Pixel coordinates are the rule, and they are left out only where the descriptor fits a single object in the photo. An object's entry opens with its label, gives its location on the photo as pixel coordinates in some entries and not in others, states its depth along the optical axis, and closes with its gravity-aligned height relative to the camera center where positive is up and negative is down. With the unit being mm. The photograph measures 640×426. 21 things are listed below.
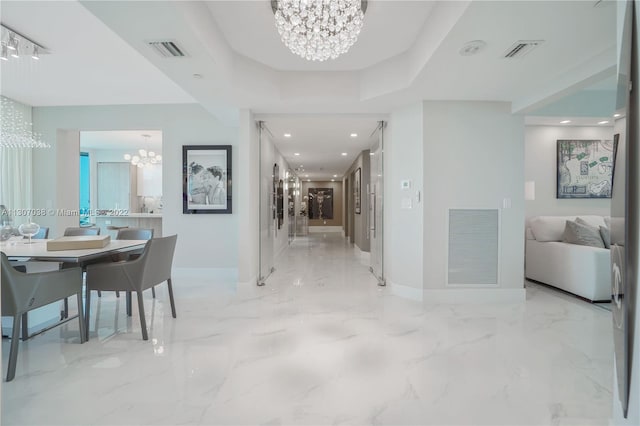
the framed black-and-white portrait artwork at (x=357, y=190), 7590 +479
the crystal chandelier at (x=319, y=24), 2203 +1382
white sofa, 3627 -712
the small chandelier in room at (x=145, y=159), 7635 +1237
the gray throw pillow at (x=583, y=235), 4004 -374
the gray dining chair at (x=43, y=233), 4016 -327
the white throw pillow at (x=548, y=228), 4484 -310
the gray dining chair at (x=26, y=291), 2062 -613
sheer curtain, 4914 +544
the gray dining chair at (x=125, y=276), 2750 -619
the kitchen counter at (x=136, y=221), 6530 -279
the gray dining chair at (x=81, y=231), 3818 -288
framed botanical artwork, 4934 +646
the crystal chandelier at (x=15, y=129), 4875 +1311
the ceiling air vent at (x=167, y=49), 2451 +1335
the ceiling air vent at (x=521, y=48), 2443 +1327
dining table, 2445 -377
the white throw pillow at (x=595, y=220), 4465 -195
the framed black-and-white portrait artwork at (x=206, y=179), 5141 +493
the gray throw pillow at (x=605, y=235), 4012 -375
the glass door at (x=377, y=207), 4629 +10
